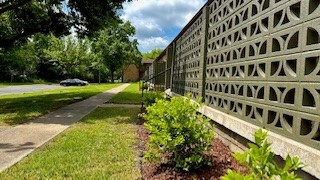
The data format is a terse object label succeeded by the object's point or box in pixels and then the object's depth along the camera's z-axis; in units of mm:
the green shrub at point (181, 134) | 2632
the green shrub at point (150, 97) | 5582
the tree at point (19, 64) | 32026
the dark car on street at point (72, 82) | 32150
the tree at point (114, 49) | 39189
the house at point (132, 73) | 51349
